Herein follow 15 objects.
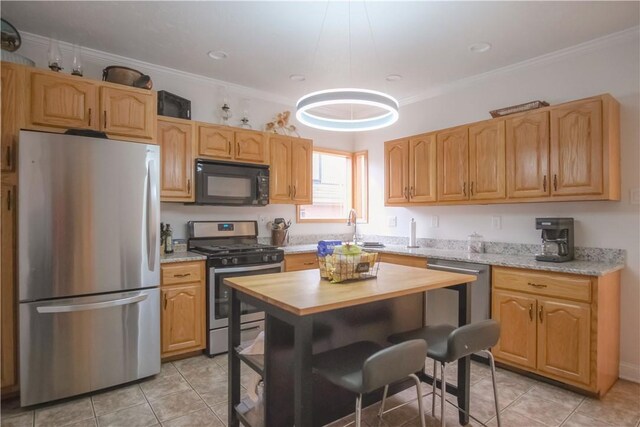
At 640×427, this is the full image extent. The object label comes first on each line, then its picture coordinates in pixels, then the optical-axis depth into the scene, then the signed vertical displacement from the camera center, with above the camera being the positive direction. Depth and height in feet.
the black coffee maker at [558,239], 9.06 -0.60
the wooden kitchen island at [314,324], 4.76 -1.97
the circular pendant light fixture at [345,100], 6.27 +2.17
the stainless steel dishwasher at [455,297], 9.46 -2.33
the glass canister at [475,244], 11.42 -0.90
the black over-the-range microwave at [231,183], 11.00 +1.10
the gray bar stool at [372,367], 4.45 -2.14
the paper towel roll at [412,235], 13.16 -0.70
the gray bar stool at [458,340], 5.44 -2.11
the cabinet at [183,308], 9.47 -2.54
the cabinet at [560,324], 7.74 -2.57
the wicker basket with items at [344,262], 6.15 -0.83
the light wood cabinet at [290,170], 12.70 +1.75
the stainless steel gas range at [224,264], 10.15 -1.44
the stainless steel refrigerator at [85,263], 7.30 -1.04
